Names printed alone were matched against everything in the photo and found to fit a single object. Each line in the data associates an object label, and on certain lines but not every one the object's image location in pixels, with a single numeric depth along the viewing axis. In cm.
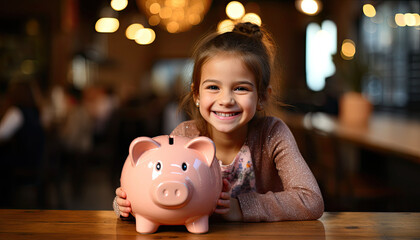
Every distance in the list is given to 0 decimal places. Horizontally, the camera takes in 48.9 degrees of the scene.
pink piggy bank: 85
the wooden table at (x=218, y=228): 91
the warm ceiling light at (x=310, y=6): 407
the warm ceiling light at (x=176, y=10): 693
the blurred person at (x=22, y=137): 365
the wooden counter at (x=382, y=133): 263
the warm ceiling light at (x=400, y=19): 536
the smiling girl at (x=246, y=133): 103
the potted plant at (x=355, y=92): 400
